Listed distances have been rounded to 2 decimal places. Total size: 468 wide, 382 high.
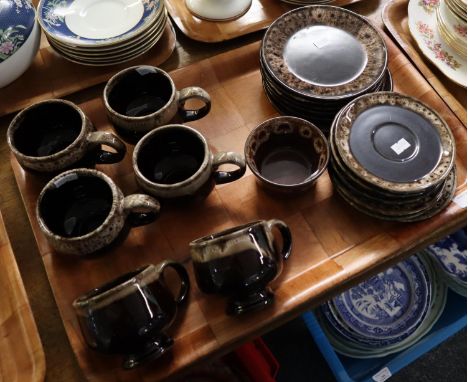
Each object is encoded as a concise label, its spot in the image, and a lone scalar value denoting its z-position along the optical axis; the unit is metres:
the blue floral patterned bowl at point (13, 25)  0.81
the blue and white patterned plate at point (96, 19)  0.87
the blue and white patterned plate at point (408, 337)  1.01
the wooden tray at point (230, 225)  0.65
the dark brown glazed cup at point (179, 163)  0.69
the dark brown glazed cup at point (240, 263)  0.60
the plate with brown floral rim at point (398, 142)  0.71
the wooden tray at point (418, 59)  0.83
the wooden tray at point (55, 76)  0.88
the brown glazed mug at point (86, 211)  0.66
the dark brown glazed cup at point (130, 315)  0.57
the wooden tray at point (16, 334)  0.65
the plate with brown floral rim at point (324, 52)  0.80
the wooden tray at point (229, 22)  0.93
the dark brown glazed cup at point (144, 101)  0.75
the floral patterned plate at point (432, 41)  0.87
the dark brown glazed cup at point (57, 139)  0.72
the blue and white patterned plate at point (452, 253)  1.06
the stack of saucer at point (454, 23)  0.85
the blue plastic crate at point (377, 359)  1.01
